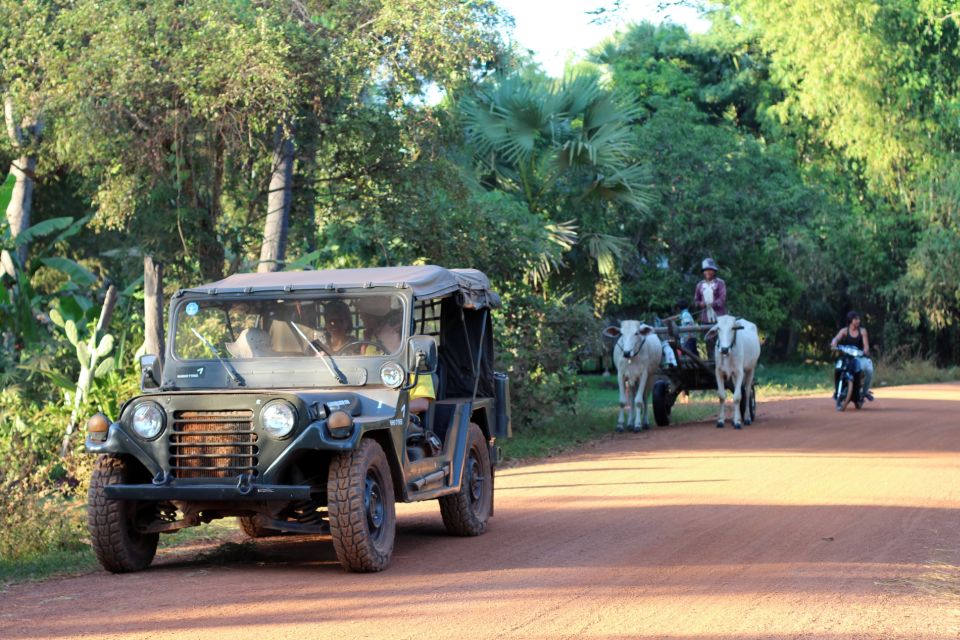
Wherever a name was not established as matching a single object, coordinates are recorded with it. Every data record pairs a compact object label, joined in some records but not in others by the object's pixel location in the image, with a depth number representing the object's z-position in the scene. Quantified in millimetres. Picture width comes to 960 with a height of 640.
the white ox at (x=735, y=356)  21391
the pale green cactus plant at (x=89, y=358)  15773
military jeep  8547
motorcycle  25062
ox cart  22078
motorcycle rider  25406
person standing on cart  22409
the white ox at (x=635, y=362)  21438
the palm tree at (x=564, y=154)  25672
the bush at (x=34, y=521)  10219
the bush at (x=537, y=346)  20812
